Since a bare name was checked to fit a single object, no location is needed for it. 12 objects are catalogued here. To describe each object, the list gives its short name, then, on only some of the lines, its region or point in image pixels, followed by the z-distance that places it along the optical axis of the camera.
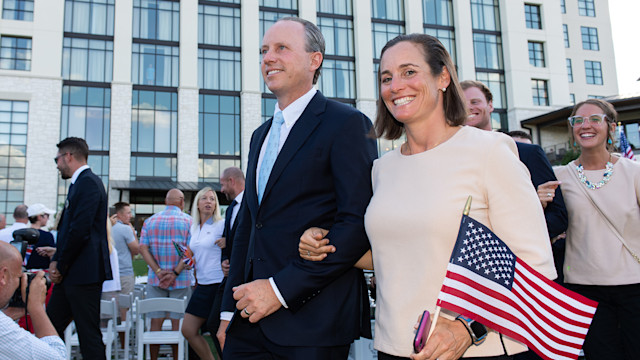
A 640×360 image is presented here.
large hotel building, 32.41
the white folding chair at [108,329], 5.65
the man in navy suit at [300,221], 2.09
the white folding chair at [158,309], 5.71
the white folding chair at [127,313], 6.08
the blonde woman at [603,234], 3.37
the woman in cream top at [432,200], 1.76
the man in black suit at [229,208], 4.89
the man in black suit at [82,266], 5.01
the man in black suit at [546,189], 3.15
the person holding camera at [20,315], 2.51
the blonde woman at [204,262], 5.92
